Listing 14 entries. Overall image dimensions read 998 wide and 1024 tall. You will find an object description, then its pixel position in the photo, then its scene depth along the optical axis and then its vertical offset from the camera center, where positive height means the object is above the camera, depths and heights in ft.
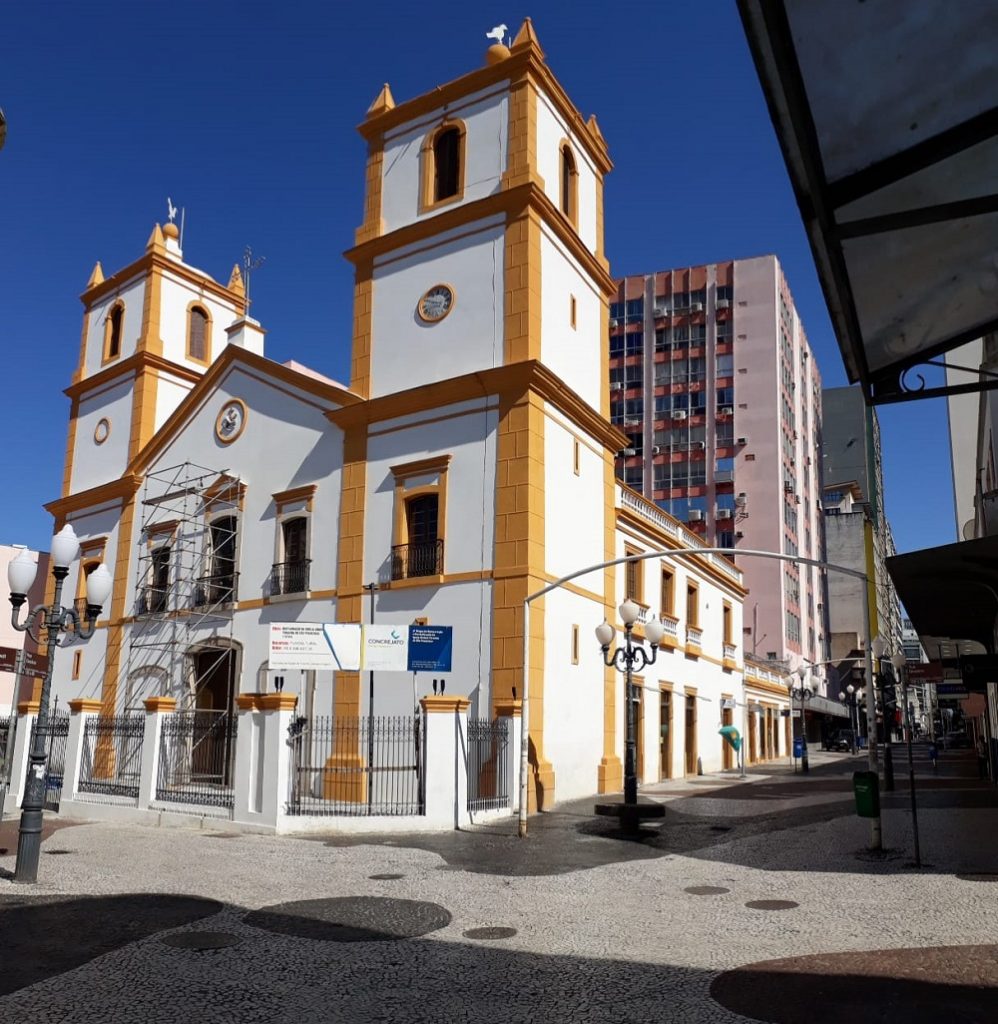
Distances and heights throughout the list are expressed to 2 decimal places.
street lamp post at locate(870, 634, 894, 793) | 62.95 +0.35
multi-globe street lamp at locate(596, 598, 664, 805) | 59.98 +2.74
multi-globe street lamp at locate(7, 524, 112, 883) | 38.19 +3.25
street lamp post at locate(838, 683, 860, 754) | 148.46 +2.25
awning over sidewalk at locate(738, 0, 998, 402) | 10.36 +6.70
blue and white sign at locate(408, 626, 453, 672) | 66.28 +4.00
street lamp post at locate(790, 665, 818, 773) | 120.67 +2.40
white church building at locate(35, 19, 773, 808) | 72.23 +19.06
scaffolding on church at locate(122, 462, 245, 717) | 88.99 +10.13
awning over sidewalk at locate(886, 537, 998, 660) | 37.29 +5.78
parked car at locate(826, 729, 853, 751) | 203.72 -5.97
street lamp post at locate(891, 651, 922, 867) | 39.78 +2.18
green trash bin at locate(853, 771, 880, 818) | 43.09 -3.51
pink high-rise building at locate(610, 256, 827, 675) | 190.70 +59.98
